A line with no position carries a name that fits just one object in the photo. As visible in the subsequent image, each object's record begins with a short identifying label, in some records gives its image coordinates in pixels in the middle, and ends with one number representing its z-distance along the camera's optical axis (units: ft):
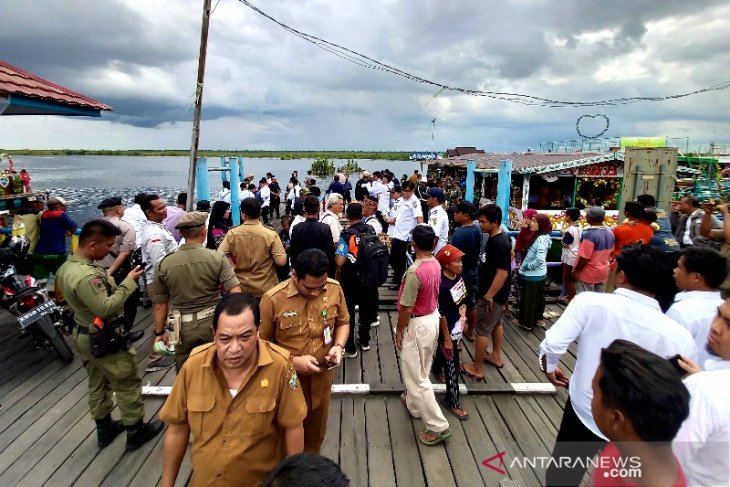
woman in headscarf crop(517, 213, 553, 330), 14.79
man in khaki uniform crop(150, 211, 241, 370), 9.30
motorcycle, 13.39
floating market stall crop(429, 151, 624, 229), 37.68
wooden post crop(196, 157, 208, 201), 26.53
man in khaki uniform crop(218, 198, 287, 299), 11.99
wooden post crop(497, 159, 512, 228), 28.84
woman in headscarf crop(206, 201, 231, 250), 18.12
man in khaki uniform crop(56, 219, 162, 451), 8.36
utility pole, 20.16
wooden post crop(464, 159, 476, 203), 41.14
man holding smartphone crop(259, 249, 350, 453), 7.33
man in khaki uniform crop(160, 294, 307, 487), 5.27
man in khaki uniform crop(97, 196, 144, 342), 13.65
